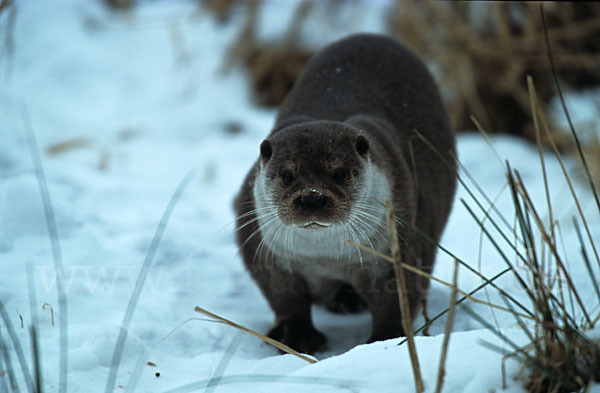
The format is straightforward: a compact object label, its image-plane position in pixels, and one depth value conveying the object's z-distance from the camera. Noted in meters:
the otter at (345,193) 5.29
